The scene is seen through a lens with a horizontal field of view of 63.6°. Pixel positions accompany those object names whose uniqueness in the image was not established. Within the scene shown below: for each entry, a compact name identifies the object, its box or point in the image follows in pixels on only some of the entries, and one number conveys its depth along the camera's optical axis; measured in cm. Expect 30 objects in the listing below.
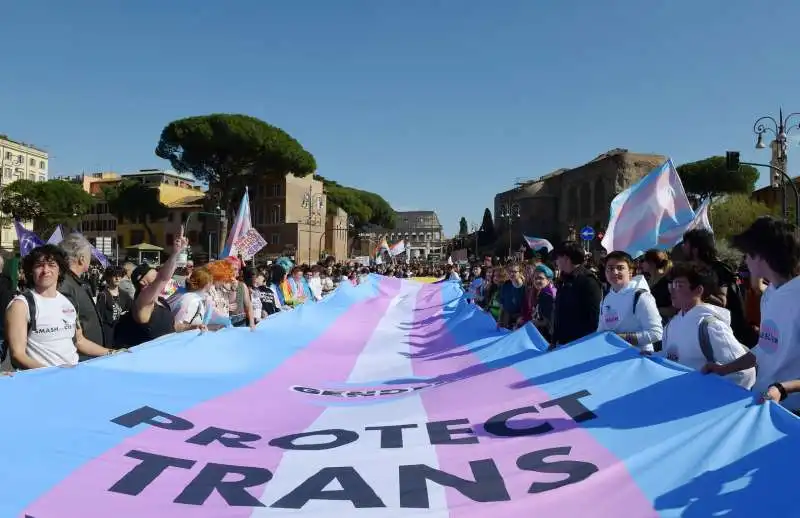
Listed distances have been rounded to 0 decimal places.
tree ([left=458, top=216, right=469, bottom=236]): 19490
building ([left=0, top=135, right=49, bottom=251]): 9301
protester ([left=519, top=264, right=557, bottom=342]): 780
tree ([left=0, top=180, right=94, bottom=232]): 7225
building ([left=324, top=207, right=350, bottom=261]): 9067
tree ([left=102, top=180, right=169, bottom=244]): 7719
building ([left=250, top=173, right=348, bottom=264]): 7525
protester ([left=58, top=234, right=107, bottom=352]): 494
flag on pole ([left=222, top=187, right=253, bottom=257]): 1443
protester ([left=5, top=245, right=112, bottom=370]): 413
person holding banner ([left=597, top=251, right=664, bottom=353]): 486
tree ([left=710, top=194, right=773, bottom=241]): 4988
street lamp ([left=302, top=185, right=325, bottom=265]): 7872
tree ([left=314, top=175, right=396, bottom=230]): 10281
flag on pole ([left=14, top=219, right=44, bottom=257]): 1454
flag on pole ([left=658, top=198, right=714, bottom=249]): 879
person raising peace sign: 540
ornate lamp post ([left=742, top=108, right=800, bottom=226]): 2242
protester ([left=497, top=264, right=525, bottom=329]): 958
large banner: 275
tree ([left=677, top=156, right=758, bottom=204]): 8456
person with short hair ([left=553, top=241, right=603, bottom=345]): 579
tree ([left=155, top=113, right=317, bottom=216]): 6009
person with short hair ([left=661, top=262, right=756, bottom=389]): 372
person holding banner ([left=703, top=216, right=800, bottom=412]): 313
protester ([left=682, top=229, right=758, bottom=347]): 447
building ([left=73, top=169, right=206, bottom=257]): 8238
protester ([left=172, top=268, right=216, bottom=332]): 649
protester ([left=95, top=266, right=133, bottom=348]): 900
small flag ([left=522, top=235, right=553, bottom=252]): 2490
